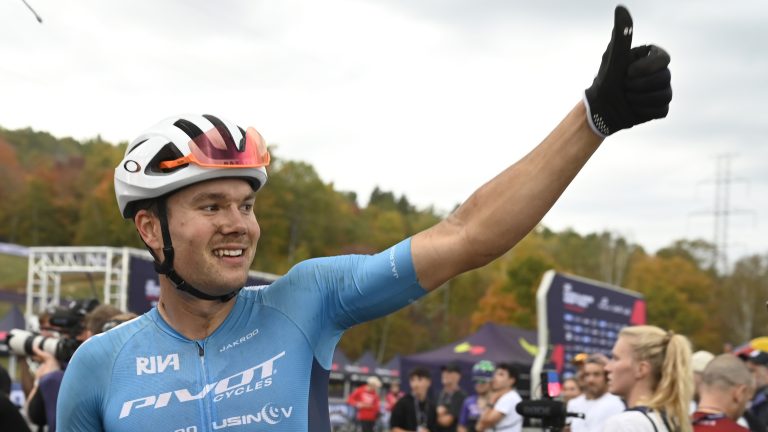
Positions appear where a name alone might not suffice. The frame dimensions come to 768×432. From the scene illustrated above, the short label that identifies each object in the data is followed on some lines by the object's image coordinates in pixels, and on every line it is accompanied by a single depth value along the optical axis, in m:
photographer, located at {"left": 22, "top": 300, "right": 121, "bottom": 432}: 5.96
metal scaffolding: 19.30
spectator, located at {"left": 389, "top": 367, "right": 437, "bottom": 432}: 13.25
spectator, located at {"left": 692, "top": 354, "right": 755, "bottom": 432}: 5.21
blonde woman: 4.85
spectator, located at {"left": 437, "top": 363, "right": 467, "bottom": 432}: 13.48
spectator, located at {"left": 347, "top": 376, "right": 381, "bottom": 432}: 20.67
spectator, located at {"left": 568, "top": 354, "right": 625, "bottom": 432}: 8.13
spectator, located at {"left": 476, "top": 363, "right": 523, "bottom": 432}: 10.98
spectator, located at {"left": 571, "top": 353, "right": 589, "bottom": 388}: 9.61
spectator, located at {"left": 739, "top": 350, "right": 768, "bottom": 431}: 8.98
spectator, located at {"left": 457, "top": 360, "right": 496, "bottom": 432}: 13.51
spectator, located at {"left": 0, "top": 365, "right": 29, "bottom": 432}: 4.05
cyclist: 2.52
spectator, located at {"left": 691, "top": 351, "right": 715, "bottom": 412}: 8.47
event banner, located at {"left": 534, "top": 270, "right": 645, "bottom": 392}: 15.26
